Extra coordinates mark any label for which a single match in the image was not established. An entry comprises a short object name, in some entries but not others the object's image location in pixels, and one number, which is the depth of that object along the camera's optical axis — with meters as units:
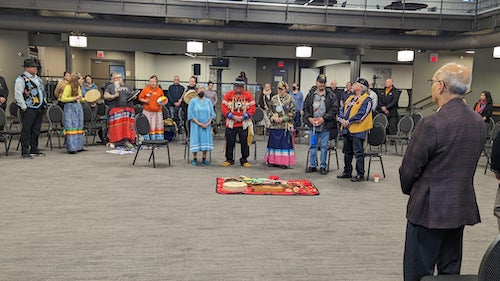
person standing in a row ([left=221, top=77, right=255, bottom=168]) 7.48
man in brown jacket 2.22
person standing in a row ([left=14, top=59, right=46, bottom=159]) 7.42
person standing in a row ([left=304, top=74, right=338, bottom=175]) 7.08
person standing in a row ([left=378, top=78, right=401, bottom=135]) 10.74
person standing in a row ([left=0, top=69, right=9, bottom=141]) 9.35
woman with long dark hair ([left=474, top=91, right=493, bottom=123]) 9.34
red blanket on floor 5.76
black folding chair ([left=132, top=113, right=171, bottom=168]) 7.60
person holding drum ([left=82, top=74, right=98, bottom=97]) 10.56
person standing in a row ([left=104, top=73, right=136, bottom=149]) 8.66
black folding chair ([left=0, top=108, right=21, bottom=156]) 7.89
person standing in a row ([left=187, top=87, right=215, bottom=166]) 7.52
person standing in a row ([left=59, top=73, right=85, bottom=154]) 8.20
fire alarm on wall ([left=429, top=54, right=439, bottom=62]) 13.44
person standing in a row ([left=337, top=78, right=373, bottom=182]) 6.46
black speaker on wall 12.76
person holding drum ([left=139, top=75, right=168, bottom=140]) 8.62
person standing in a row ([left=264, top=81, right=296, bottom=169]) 7.44
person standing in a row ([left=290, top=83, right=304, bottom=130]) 11.82
